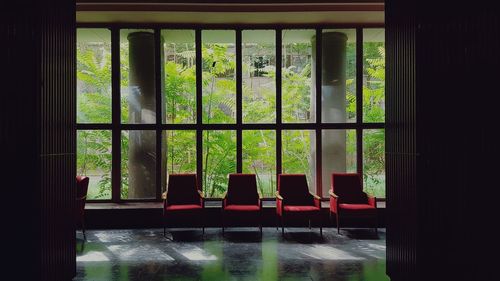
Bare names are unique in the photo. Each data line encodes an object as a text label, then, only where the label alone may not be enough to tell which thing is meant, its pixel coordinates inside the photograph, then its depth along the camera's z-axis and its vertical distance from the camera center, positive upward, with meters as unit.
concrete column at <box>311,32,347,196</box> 8.76 +0.95
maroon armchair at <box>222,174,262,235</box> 7.53 -1.05
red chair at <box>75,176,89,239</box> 7.12 -0.98
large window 8.57 +0.83
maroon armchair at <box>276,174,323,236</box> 7.51 -1.07
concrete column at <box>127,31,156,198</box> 8.56 +0.75
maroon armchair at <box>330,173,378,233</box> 7.35 -1.15
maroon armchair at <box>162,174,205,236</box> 7.52 -1.04
